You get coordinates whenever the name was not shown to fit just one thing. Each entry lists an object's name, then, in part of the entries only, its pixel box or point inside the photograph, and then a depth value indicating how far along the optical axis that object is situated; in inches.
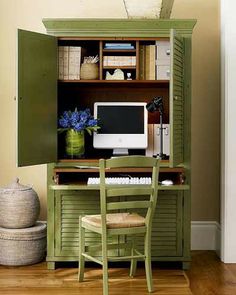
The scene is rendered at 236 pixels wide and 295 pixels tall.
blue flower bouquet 175.6
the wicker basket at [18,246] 177.8
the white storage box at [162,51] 178.4
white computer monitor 183.3
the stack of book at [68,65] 178.1
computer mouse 166.7
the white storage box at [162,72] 177.9
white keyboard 163.9
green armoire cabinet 171.2
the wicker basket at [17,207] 180.7
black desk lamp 176.4
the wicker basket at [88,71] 179.0
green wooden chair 148.6
